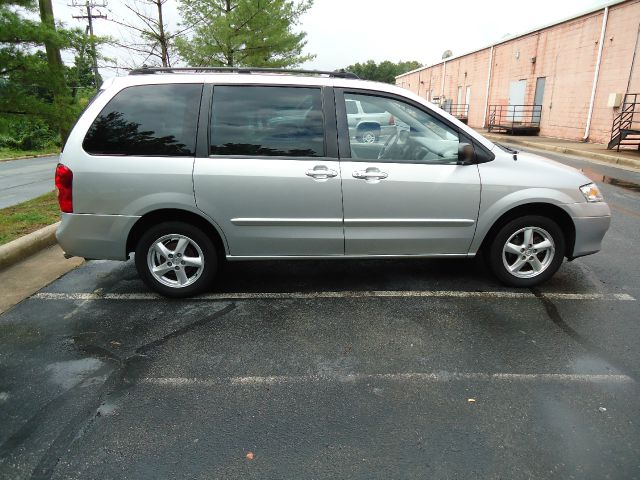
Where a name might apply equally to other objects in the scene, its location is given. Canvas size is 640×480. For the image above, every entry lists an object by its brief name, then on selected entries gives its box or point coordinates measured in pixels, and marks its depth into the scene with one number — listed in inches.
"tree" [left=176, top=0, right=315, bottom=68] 514.0
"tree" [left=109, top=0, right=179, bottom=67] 413.4
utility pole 278.7
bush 1119.9
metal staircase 637.3
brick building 709.9
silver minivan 154.1
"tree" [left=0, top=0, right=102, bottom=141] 231.6
